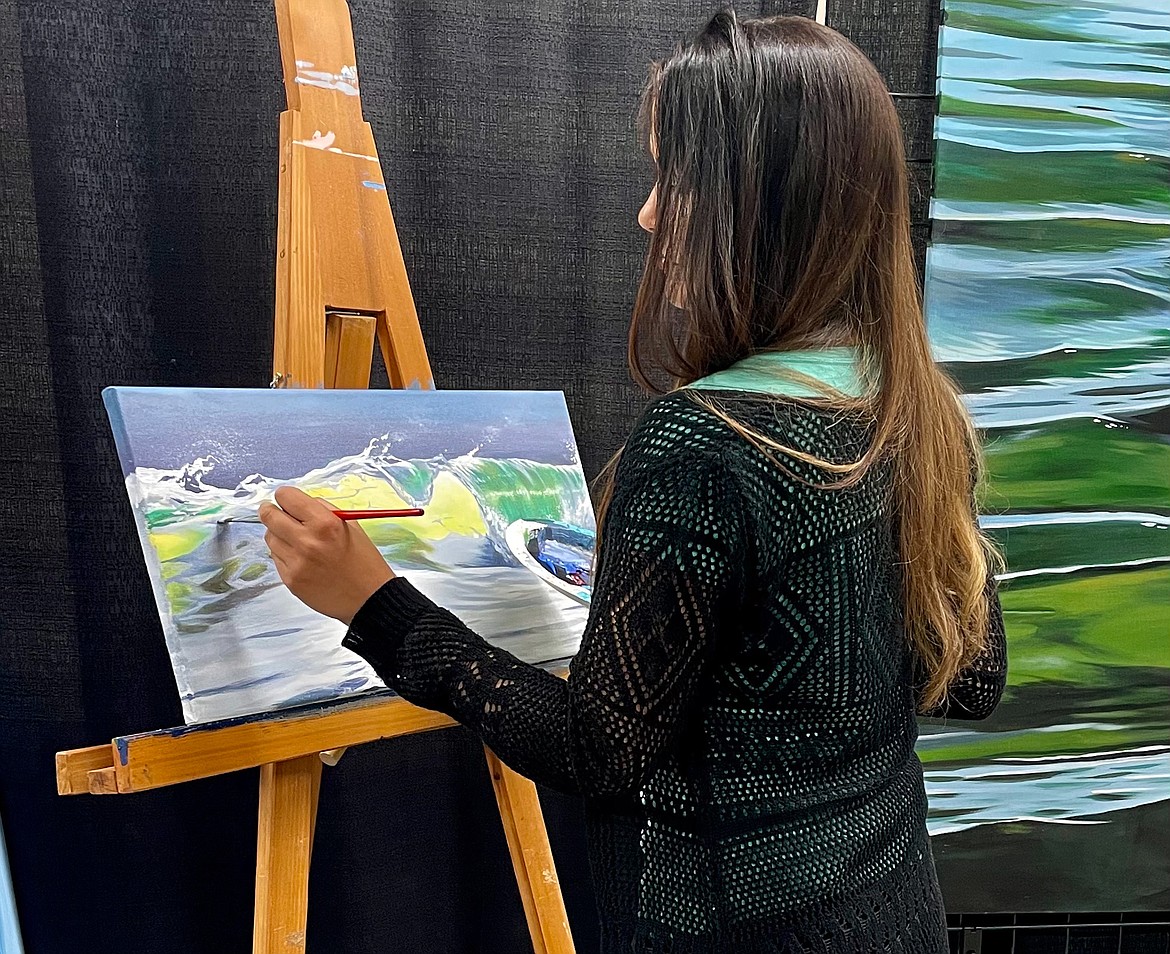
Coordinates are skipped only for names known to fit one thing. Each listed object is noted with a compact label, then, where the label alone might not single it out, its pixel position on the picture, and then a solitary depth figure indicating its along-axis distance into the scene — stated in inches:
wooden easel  36.5
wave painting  36.8
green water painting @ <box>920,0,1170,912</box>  62.2
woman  26.3
